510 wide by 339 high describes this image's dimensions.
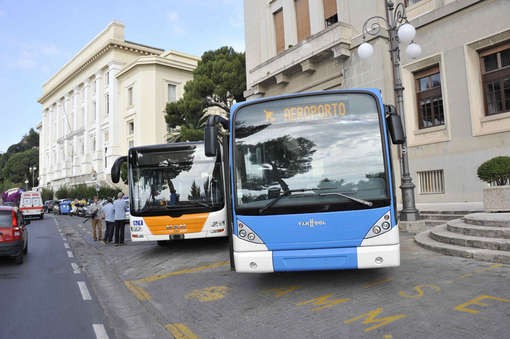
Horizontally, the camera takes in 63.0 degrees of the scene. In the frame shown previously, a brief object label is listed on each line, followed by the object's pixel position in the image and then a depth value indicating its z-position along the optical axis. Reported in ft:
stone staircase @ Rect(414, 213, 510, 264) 23.58
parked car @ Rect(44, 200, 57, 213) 162.24
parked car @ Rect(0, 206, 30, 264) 31.81
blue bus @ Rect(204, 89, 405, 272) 17.54
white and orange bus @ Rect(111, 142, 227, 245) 33.01
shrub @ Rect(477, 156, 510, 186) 32.78
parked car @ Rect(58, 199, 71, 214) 135.85
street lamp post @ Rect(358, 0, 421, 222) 36.83
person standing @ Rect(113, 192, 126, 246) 43.62
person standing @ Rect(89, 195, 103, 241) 50.11
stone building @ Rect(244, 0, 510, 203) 46.06
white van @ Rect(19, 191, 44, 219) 109.40
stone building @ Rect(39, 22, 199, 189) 150.30
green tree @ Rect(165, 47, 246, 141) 93.76
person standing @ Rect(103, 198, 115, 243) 44.29
